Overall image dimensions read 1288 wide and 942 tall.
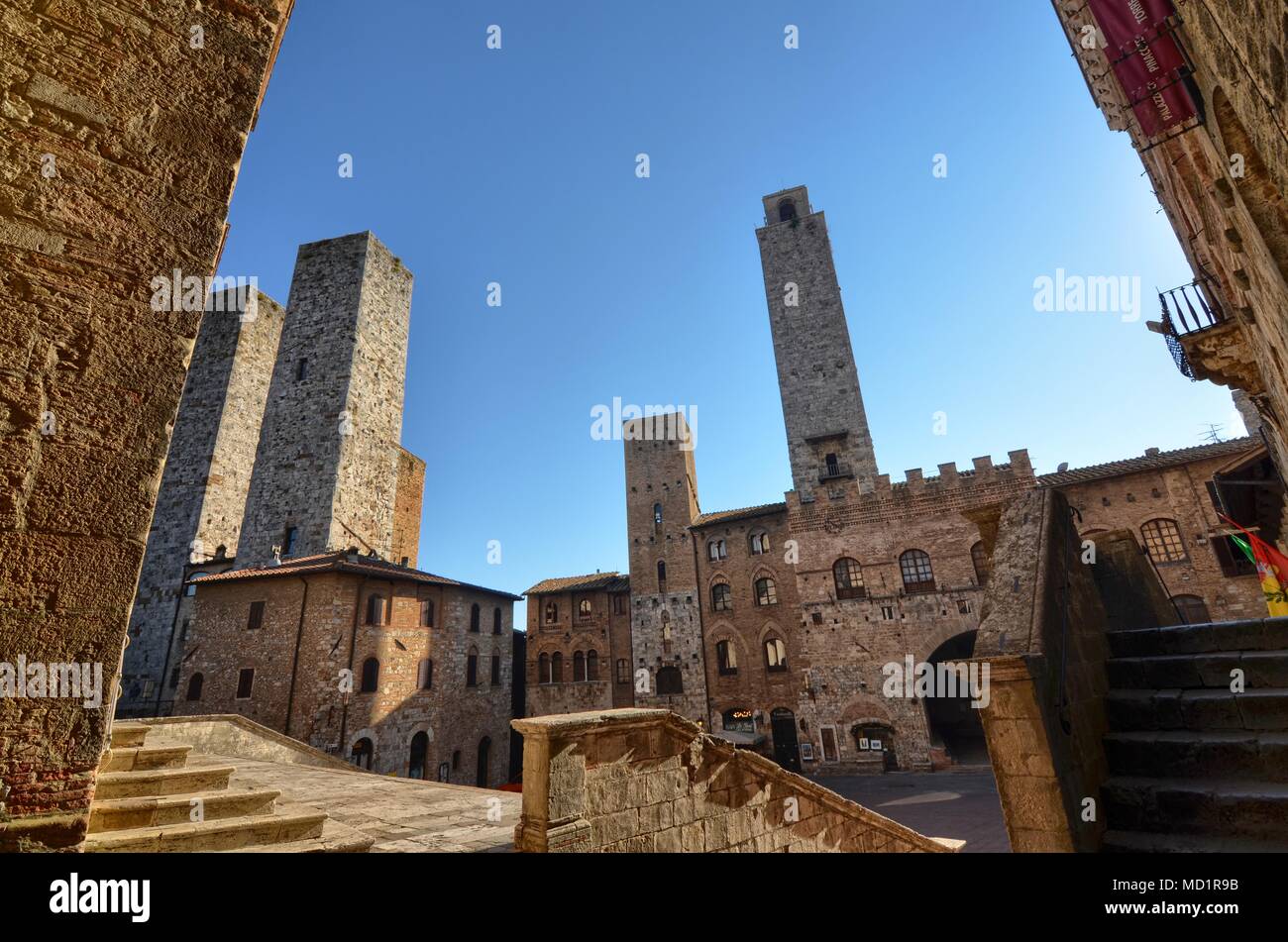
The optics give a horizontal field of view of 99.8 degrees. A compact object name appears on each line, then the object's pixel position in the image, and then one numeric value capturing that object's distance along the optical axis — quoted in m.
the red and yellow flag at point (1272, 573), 11.26
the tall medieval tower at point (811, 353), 25.75
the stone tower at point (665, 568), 26.72
